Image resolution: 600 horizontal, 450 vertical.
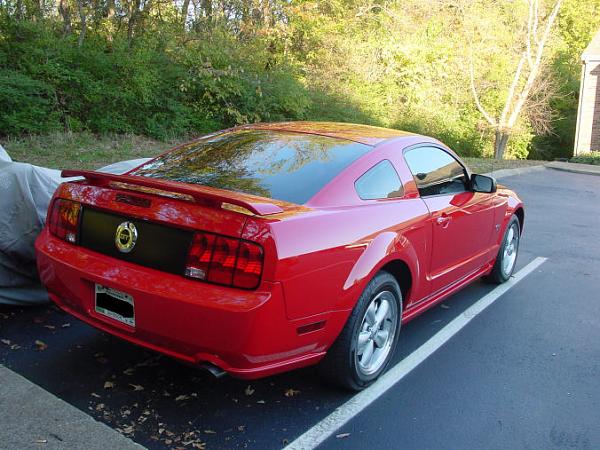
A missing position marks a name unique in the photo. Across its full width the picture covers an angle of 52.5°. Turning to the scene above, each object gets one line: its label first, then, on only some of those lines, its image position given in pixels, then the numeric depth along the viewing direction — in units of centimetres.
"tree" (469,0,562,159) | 2662
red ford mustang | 288
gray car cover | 422
